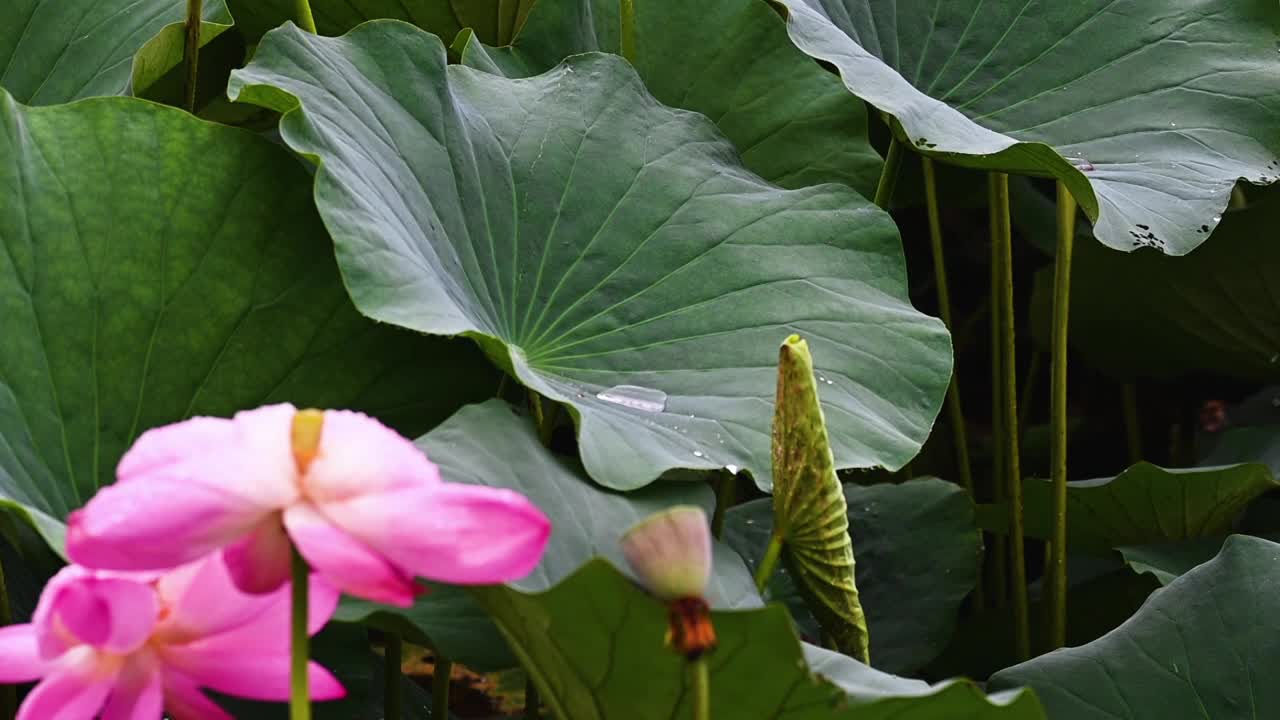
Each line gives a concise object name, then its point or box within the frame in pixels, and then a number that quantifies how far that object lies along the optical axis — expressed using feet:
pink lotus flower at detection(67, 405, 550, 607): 6.64
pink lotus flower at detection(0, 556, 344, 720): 6.79
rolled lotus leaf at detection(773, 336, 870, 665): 7.75
